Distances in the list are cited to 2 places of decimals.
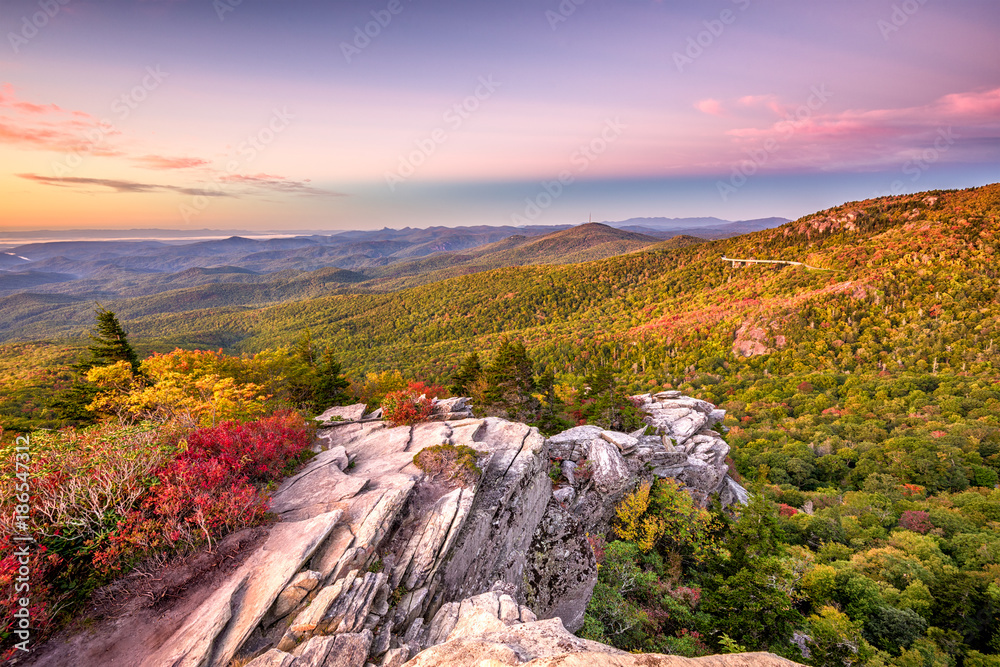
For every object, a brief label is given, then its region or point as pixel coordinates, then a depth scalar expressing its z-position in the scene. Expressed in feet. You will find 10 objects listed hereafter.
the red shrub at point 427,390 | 104.72
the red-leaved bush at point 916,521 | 159.12
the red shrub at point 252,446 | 53.16
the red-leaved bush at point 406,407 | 89.20
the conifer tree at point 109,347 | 104.01
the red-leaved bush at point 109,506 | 35.86
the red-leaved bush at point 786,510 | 168.08
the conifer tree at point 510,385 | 119.65
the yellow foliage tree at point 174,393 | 75.77
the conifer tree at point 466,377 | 140.56
